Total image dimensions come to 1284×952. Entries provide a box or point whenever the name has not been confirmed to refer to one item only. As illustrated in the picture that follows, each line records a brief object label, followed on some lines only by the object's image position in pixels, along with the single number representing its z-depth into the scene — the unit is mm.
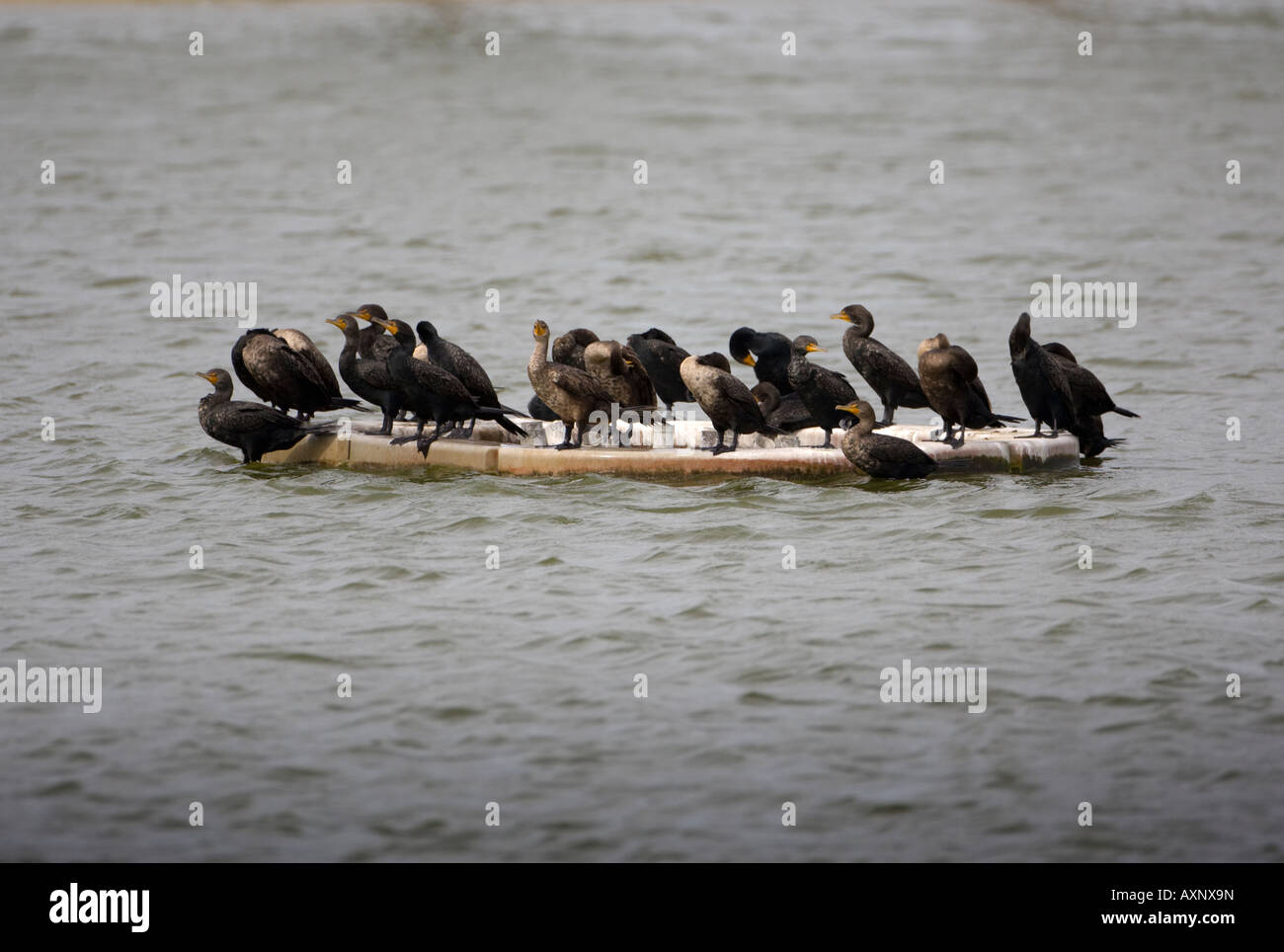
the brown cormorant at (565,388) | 14102
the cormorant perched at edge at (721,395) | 13797
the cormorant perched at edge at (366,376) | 14633
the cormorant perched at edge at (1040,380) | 14172
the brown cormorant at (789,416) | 14805
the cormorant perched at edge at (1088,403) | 14641
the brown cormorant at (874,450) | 13734
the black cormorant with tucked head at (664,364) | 14742
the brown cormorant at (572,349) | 14930
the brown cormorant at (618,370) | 14391
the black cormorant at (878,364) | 14414
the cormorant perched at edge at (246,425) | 14875
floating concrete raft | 14172
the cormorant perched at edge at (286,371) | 14875
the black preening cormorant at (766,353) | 14695
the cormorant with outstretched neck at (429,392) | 14266
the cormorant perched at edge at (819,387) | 14062
